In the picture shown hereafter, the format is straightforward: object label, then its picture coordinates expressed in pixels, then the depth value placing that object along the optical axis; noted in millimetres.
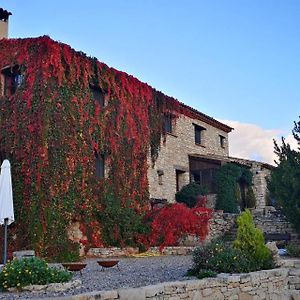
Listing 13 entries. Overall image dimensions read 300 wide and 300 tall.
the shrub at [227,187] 23184
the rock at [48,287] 8094
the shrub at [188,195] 22734
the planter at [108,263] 11188
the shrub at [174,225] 17594
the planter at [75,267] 10305
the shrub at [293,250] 13070
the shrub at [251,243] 11062
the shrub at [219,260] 10094
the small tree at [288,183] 14398
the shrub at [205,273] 9516
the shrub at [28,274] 8250
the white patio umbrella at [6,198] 12664
